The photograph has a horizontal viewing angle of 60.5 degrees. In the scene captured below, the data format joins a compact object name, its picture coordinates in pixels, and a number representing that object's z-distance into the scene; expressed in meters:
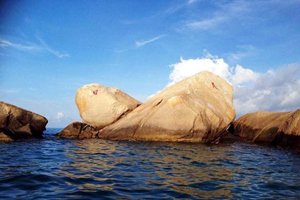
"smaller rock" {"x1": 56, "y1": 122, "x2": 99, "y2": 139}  21.12
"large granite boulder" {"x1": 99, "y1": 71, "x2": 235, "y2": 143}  17.34
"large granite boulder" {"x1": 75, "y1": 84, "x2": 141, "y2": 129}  20.98
